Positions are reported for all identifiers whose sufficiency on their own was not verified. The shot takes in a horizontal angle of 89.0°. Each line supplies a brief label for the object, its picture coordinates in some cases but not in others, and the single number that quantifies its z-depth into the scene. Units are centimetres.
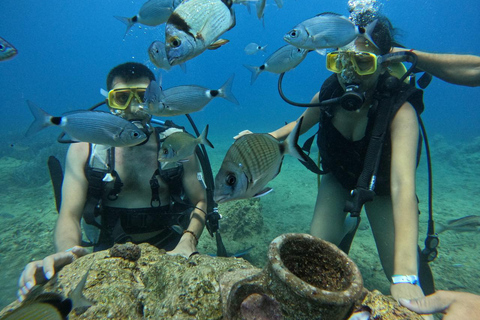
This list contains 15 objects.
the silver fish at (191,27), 40
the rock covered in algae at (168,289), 45
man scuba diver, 88
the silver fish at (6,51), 68
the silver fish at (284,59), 81
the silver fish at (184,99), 61
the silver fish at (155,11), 57
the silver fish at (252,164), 36
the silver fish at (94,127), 60
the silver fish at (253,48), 165
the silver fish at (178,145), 68
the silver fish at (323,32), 66
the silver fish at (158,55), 56
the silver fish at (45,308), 33
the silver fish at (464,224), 149
